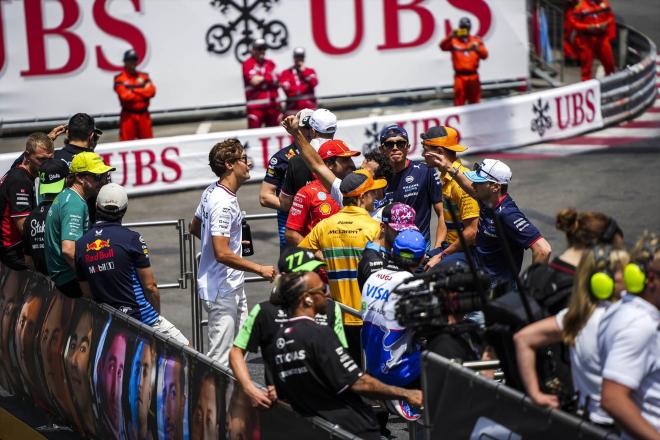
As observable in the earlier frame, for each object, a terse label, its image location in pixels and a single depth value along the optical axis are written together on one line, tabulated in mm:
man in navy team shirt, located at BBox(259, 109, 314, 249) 17684
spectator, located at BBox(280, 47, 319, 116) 35261
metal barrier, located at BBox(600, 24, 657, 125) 35688
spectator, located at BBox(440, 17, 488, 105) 35849
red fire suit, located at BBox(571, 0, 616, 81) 38041
